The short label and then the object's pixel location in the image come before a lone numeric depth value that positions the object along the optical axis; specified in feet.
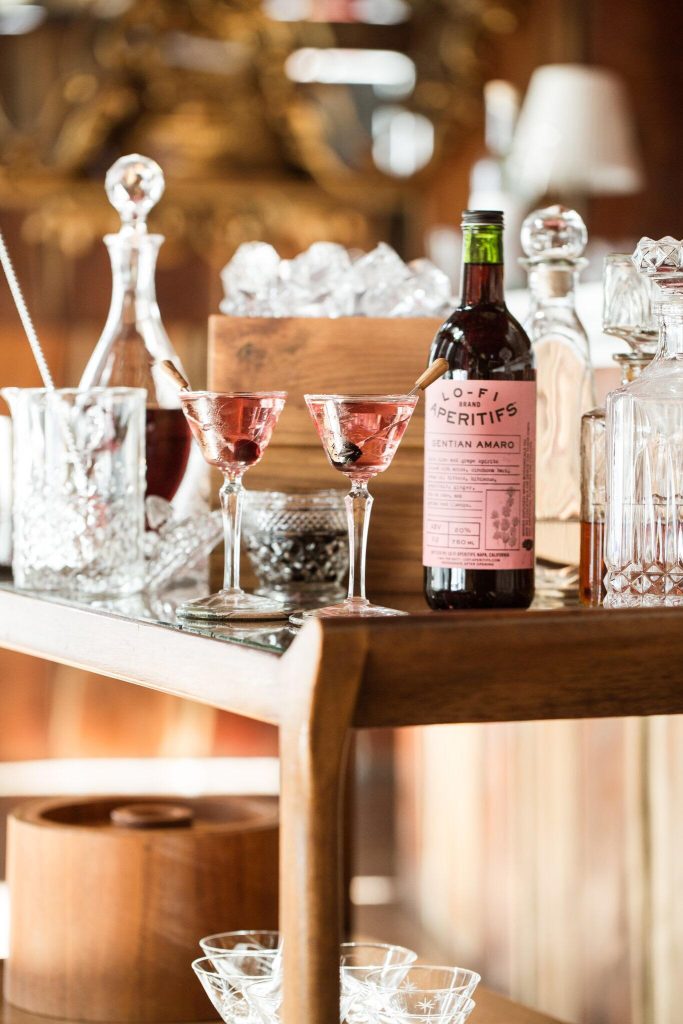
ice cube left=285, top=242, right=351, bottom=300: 8.24
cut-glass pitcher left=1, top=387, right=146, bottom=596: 7.83
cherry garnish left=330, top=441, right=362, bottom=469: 6.89
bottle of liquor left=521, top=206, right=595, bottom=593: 7.78
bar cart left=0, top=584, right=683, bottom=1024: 6.00
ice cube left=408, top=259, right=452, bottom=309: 8.24
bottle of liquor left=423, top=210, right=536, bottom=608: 6.91
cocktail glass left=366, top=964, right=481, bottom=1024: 7.36
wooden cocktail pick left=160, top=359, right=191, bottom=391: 7.13
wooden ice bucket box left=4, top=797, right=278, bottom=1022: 8.00
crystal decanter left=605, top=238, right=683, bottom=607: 6.80
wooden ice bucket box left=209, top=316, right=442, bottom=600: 8.07
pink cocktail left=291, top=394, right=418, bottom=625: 6.82
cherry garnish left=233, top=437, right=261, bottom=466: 7.07
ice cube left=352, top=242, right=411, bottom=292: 8.24
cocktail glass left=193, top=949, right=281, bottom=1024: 7.32
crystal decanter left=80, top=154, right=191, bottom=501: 8.33
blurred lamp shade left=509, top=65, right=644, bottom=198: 18.41
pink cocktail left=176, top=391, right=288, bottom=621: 6.99
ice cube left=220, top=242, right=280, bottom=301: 8.34
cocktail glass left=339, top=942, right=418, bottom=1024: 7.40
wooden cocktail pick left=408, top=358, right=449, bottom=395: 6.83
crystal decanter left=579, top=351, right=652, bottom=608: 7.24
